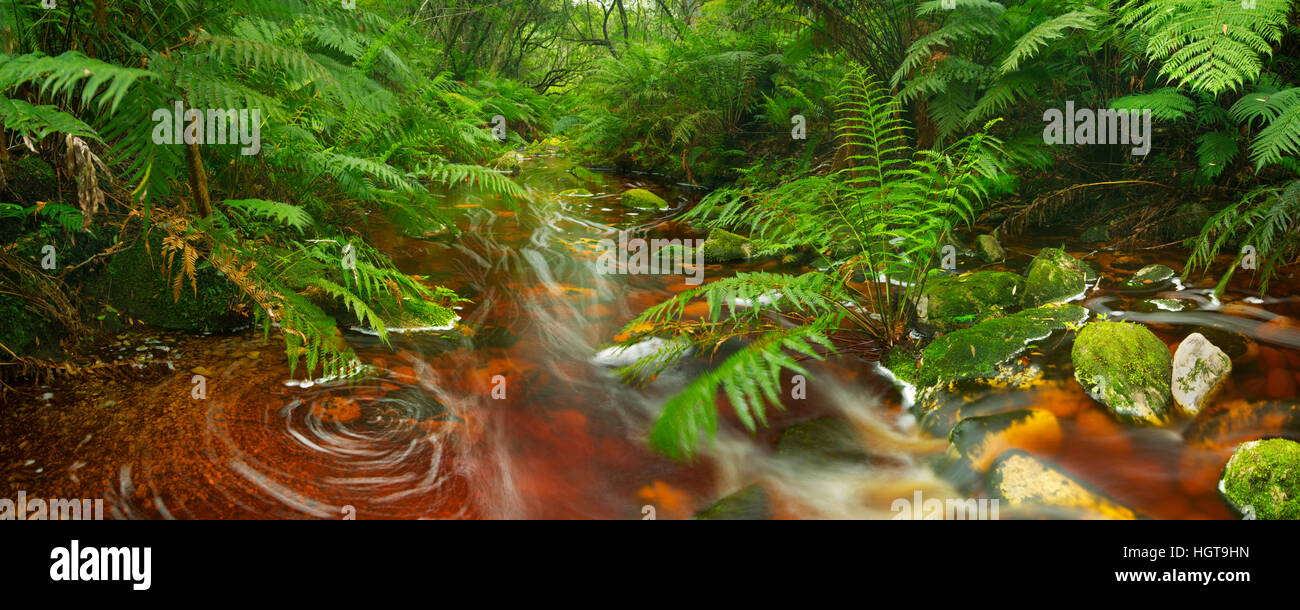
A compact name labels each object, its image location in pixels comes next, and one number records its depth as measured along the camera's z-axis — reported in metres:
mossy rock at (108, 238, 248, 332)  2.60
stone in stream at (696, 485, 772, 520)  1.85
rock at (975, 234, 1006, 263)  3.81
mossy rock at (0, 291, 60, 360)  2.13
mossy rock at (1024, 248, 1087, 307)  3.07
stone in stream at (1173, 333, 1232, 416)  2.16
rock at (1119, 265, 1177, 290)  3.09
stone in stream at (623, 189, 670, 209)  6.58
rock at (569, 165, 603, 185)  8.44
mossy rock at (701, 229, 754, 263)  4.42
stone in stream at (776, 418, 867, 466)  2.17
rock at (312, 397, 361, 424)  2.19
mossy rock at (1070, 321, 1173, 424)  2.16
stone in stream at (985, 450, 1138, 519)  1.78
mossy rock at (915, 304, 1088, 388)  2.45
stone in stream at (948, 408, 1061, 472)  2.04
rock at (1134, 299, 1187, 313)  2.82
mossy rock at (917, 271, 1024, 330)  2.95
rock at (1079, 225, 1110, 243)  3.78
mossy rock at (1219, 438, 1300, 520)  1.67
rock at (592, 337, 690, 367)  2.90
